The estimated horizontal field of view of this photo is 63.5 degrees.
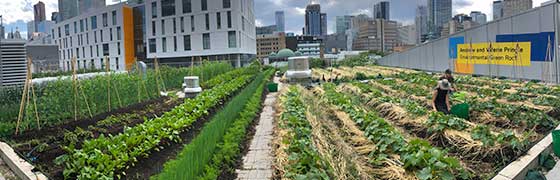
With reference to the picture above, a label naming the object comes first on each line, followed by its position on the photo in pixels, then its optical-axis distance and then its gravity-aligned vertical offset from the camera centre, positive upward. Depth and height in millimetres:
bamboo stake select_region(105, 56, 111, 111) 11144 -381
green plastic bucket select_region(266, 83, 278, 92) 18891 -751
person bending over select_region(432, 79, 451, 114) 9211 -657
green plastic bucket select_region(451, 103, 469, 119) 8945 -897
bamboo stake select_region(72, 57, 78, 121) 9441 -393
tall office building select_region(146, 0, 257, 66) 49125 +4623
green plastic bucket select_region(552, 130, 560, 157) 6123 -1081
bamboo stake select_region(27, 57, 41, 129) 8255 -563
